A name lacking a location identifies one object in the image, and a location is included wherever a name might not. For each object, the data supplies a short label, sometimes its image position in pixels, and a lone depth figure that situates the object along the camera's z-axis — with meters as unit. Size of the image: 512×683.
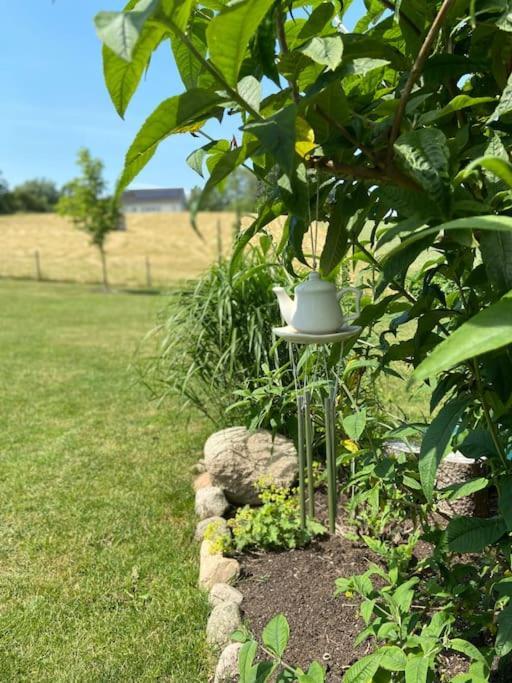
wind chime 1.12
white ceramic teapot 1.14
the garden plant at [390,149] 0.60
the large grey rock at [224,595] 2.04
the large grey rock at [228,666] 1.65
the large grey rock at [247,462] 2.74
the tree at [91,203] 18.28
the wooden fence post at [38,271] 20.27
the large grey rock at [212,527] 2.37
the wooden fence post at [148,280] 20.47
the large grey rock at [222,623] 1.87
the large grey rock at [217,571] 2.20
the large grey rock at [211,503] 2.71
